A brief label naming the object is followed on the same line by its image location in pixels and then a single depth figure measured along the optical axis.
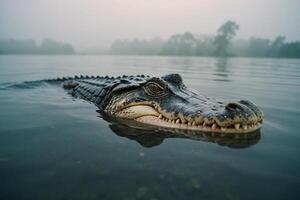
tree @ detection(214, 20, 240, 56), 81.35
